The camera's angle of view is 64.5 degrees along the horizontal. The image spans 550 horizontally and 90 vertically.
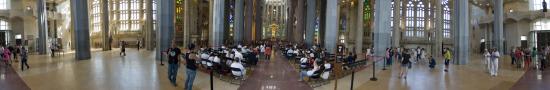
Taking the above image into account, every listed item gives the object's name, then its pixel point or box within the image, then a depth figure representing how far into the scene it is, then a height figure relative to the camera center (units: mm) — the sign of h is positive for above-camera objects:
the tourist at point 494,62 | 15959 -790
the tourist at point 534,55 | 20672 -682
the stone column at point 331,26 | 27016 +1059
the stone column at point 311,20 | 42481 +2244
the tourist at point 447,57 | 18797 -682
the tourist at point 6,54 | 17219 -314
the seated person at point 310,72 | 13009 -892
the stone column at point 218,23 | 33219 +1628
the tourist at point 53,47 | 26434 -85
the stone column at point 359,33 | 42312 +940
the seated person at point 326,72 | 13177 -883
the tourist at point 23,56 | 16519 -381
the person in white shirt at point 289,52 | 24781 -534
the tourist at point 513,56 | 22166 -785
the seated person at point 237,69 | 13085 -758
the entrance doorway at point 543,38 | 38438 +218
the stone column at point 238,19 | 41294 +2370
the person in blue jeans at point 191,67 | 9805 -514
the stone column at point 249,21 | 48725 +2549
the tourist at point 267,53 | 27438 -605
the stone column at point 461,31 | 24594 +590
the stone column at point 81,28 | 23375 +959
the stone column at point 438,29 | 40434 +1171
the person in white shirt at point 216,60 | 14461 -534
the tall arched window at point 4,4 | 36750 +3571
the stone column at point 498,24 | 31484 +1235
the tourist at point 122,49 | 27078 -254
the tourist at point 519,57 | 20719 -799
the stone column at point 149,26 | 43225 +1874
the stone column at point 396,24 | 38400 +1603
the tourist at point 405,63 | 14384 -702
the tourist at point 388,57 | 21500 -731
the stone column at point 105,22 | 41188 +2225
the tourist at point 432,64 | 20219 -1040
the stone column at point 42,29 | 31281 +1232
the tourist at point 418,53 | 27864 -761
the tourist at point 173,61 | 11406 -441
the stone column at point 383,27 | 21719 +765
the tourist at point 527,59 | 20438 -896
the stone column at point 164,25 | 23941 +1094
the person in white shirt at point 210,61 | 14682 -576
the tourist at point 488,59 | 17328 -719
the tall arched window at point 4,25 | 37000 +1820
